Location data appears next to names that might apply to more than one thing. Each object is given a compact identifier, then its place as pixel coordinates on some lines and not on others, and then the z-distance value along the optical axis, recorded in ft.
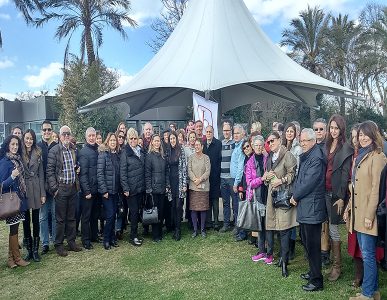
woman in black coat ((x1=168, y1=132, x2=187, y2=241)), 20.86
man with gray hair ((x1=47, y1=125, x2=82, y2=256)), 18.54
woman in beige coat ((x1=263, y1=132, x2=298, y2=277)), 14.98
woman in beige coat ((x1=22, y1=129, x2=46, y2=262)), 17.74
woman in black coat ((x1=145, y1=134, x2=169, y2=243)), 20.30
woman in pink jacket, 16.72
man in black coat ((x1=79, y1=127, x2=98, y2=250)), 19.21
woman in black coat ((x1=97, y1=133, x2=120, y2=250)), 19.34
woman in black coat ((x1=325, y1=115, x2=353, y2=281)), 13.75
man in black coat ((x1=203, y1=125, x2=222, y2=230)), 21.91
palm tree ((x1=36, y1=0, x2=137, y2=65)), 63.10
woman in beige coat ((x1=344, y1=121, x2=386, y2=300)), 11.80
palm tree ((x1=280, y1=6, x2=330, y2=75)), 84.79
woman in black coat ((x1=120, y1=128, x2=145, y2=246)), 19.80
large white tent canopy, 25.39
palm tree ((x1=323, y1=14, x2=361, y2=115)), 83.97
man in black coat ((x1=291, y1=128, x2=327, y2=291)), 13.29
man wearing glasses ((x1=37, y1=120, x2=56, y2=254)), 19.35
